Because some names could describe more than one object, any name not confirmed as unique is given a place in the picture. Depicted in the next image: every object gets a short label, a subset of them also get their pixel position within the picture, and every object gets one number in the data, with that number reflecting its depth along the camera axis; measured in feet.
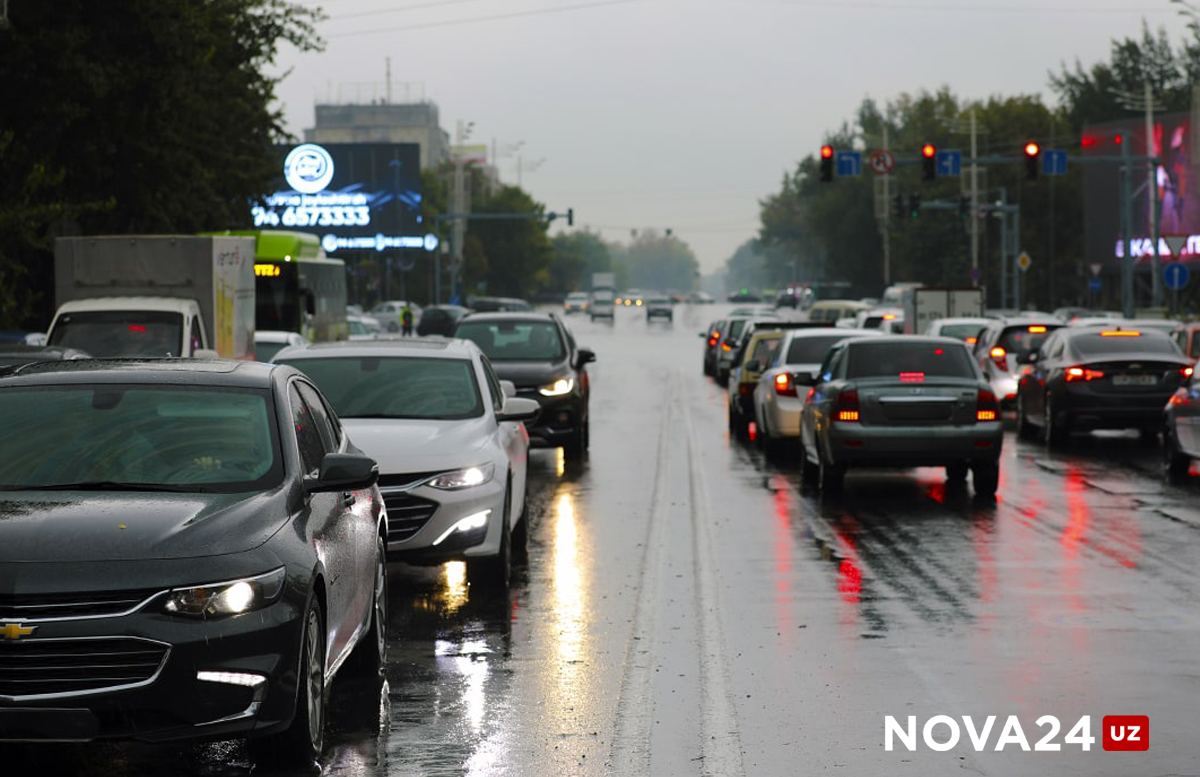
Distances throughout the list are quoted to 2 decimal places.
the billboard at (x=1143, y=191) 293.64
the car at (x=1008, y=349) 102.17
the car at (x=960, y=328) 117.91
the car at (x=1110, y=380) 82.38
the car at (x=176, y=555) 21.68
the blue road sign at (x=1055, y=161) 182.79
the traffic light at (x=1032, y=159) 159.02
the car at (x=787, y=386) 77.30
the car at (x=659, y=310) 414.82
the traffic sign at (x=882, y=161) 179.63
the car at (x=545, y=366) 76.84
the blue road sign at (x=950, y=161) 199.21
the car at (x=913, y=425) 59.77
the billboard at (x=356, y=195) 327.47
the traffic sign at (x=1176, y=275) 156.46
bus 134.31
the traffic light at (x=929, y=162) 164.96
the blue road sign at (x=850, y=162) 195.20
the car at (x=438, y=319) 209.75
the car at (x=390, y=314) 284.51
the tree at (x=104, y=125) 106.42
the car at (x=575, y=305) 541.75
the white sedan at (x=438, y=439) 38.93
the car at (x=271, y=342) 99.50
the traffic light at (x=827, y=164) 163.73
